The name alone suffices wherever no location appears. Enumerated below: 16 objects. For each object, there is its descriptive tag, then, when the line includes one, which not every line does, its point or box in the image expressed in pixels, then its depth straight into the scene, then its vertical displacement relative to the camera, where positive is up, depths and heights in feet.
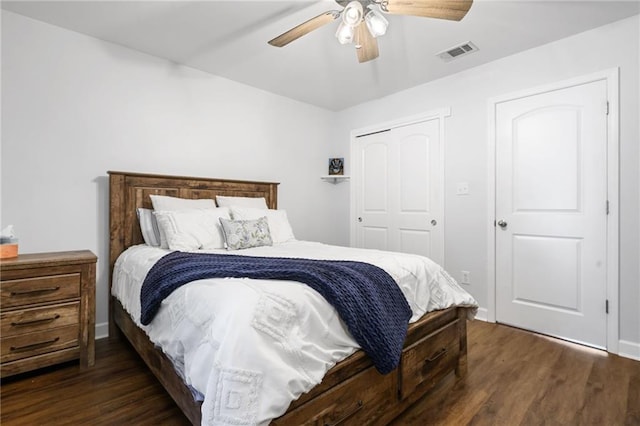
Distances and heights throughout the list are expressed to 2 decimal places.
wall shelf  13.97 +1.50
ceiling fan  5.40 +3.63
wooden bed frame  4.02 -2.44
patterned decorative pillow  8.07 -0.58
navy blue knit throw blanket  4.33 -1.15
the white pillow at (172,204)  8.46 +0.23
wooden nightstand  6.04 -1.99
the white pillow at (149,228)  8.34 -0.43
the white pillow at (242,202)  9.94 +0.33
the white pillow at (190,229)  7.63 -0.43
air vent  8.77 +4.61
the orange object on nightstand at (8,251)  6.40 -0.79
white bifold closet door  11.11 +0.81
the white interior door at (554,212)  7.91 -0.03
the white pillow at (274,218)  9.12 -0.20
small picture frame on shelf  14.08 +2.00
